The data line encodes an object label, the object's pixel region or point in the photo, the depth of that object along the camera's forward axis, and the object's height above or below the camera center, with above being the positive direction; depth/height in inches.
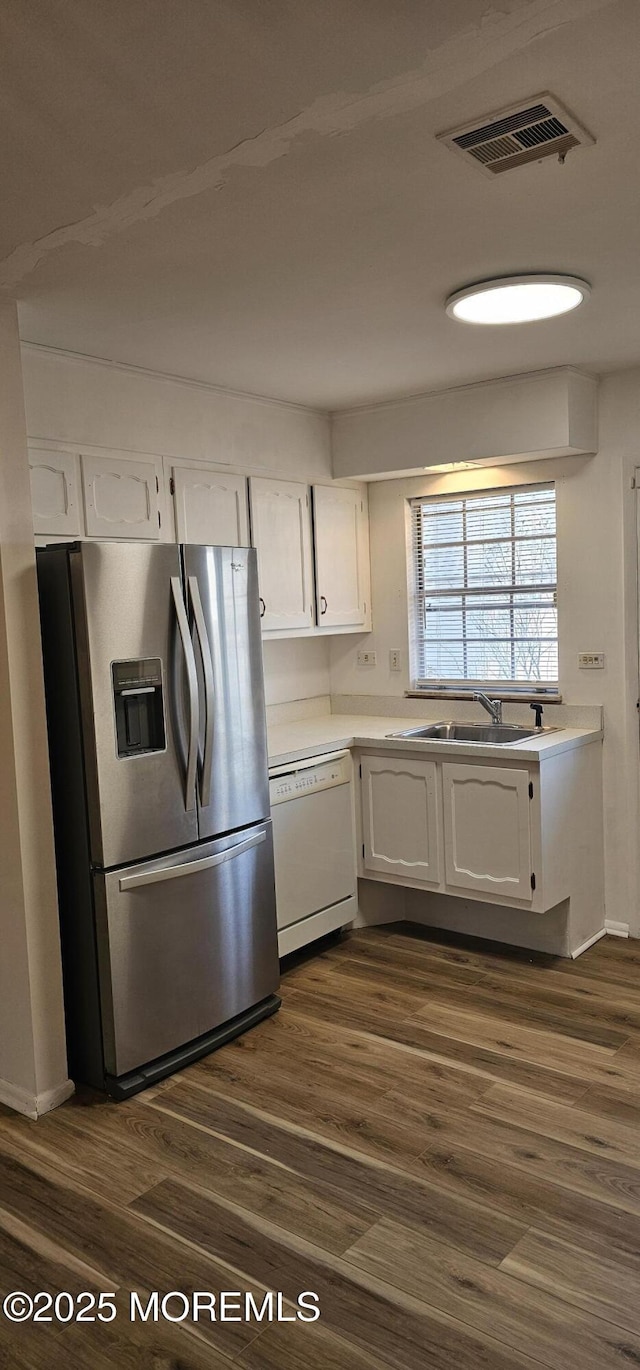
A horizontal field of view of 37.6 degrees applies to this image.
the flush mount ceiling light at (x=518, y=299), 107.8 +36.8
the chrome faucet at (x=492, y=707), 167.2 -17.4
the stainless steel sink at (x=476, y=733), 164.6 -22.4
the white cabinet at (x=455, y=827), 147.5 -35.9
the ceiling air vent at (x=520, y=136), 70.1 +36.7
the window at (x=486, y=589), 169.6 +3.8
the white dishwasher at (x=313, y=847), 149.3 -38.3
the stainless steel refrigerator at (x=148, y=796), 111.6 -21.7
